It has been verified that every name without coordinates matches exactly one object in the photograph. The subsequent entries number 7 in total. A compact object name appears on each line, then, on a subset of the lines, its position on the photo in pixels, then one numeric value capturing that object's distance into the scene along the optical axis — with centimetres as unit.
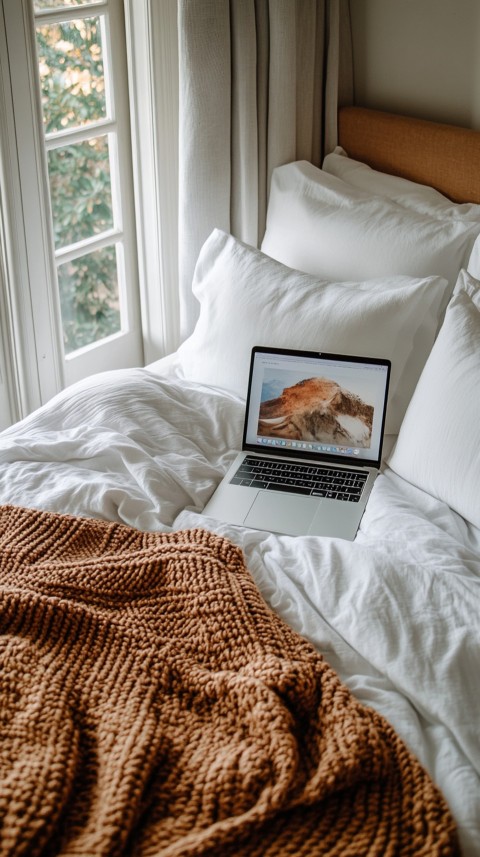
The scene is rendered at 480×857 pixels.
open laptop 164
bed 97
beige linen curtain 221
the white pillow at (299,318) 181
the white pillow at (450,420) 152
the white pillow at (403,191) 202
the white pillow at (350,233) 194
